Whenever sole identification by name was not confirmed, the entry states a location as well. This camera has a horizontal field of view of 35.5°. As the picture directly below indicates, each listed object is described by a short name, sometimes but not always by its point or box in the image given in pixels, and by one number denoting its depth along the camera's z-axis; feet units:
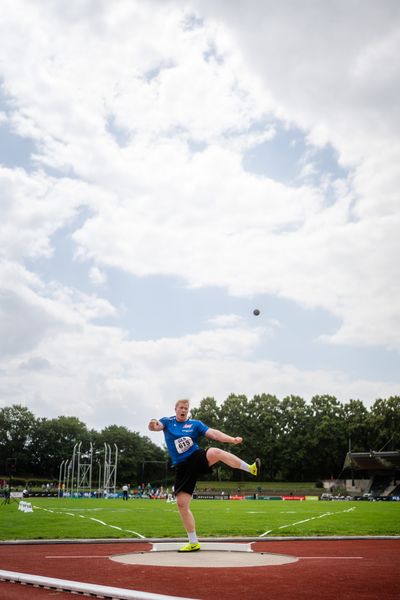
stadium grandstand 229.25
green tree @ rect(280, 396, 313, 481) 322.75
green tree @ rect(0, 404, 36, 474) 387.55
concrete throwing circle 28.17
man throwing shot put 33.47
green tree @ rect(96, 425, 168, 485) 380.99
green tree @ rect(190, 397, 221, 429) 344.90
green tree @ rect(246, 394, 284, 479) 329.52
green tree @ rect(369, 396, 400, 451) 298.97
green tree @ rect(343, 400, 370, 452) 309.01
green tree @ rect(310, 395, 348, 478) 315.37
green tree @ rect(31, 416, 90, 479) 394.32
